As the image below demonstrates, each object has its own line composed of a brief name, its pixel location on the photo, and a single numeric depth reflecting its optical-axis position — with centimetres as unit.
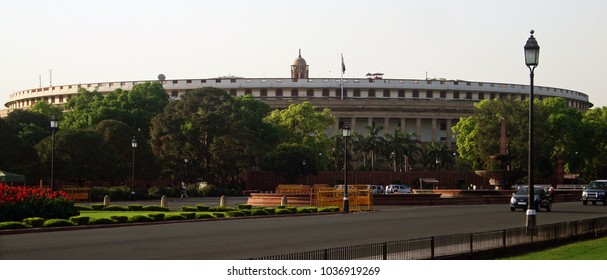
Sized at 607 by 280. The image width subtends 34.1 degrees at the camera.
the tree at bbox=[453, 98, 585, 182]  10100
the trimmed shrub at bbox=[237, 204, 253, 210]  5416
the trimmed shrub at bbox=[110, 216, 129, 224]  4044
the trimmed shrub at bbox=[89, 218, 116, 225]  3900
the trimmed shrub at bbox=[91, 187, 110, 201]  7762
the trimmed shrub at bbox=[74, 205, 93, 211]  5541
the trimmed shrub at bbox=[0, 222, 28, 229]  3481
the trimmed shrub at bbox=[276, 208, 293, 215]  5106
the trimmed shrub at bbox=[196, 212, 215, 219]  4544
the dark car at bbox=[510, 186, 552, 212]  5556
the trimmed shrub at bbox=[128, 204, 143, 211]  5516
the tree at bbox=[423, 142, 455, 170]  13600
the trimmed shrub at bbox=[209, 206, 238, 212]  5203
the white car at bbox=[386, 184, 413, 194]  9339
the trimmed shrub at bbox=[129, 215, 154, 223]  4169
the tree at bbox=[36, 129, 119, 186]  8419
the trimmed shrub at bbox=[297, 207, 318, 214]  5246
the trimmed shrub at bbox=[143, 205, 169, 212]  5395
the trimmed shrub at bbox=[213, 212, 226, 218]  4671
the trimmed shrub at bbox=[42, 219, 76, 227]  3678
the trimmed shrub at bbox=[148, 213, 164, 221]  4253
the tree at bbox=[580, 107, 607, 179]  11462
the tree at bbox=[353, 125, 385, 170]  13138
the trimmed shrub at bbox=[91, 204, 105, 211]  5594
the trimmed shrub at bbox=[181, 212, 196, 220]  4466
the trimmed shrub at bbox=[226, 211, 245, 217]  4747
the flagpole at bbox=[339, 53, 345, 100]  16142
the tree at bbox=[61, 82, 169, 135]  10912
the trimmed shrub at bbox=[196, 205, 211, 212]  5242
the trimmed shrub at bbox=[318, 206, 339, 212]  5434
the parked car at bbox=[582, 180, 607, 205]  6731
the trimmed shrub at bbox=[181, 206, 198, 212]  5250
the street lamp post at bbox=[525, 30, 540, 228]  3116
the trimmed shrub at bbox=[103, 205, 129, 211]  5523
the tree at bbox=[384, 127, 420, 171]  13112
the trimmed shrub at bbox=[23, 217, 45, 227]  3622
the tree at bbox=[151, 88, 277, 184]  9638
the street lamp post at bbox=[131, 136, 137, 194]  8116
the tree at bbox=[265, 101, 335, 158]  11612
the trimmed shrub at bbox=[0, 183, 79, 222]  3928
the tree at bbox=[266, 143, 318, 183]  10056
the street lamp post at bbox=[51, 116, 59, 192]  5402
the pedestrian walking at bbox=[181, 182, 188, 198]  8738
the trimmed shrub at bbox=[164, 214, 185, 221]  4427
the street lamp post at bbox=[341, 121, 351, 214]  5441
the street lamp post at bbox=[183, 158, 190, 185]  9521
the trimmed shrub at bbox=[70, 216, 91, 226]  3797
